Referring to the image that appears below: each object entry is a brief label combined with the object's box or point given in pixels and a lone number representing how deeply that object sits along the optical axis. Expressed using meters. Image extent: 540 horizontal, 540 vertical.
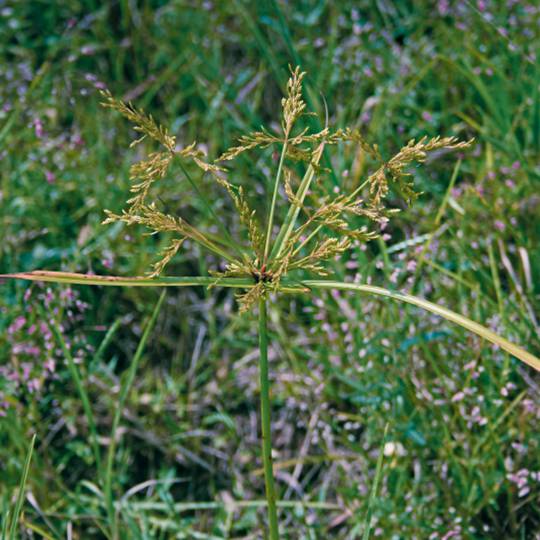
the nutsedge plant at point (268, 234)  0.86
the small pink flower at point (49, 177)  1.21
